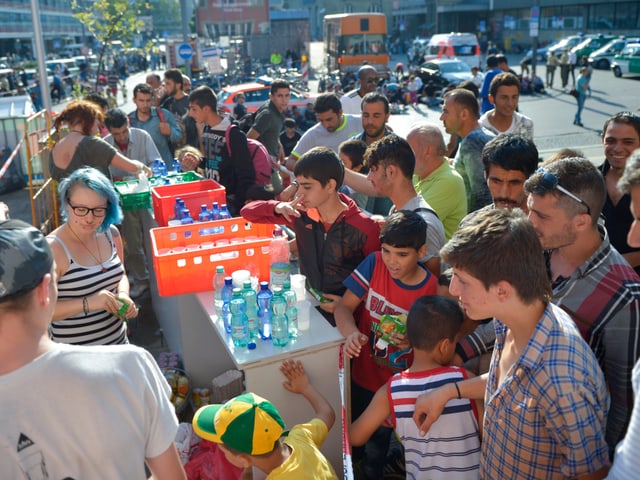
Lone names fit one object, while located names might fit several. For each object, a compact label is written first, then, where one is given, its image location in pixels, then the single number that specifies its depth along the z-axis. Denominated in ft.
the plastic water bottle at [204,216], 17.16
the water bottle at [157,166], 23.93
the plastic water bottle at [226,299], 11.51
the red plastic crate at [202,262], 12.94
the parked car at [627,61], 97.76
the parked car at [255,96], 58.70
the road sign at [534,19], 85.15
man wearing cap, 5.52
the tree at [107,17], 61.72
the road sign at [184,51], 54.70
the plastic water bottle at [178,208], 17.46
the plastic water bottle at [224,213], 17.16
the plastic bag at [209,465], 10.52
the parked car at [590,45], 125.35
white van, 104.58
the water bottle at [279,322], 10.80
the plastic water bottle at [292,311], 11.15
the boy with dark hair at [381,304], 10.14
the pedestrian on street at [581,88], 55.98
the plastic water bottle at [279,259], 12.35
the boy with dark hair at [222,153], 19.21
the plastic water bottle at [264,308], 11.18
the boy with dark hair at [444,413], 8.55
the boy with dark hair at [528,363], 6.66
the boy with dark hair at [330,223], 11.73
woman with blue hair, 12.00
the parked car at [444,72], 86.79
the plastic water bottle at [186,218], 16.67
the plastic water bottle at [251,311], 11.07
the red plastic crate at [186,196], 18.04
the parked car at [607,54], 115.65
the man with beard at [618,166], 12.23
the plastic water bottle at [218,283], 12.65
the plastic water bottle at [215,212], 17.12
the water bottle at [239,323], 10.84
